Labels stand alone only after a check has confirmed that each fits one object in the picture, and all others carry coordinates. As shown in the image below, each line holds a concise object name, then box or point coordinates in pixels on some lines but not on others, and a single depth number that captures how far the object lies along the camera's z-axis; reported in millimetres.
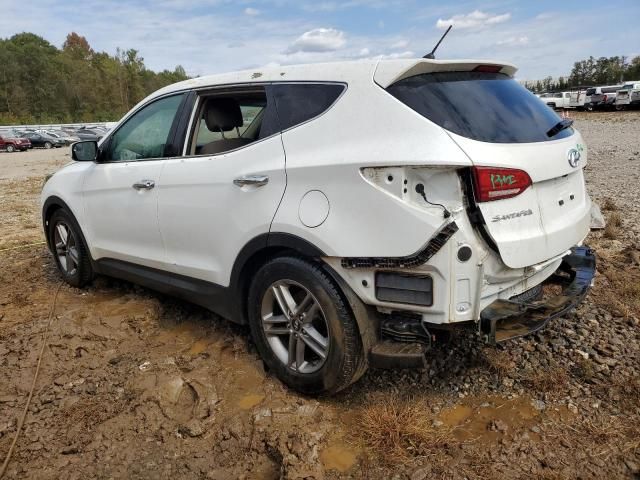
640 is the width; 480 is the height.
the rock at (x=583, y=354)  3348
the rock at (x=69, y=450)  2764
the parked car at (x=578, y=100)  41459
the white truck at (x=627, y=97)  35688
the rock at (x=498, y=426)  2723
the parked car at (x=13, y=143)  36906
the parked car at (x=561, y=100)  42750
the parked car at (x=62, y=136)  40500
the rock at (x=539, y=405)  2895
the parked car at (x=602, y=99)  37875
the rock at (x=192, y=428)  2857
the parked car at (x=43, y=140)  38906
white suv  2535
